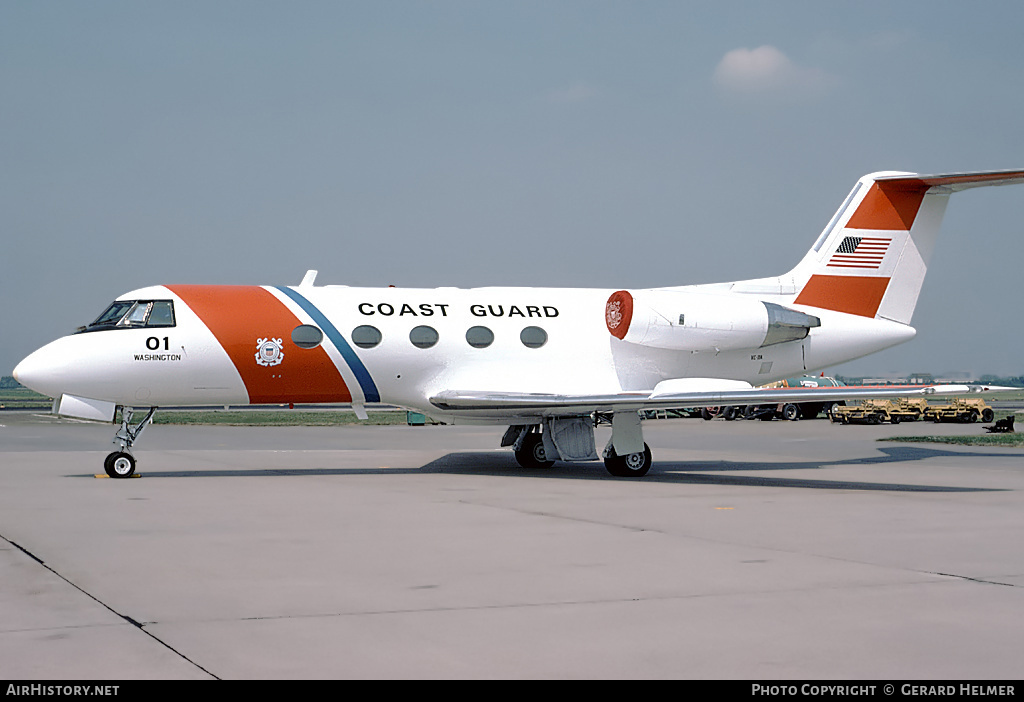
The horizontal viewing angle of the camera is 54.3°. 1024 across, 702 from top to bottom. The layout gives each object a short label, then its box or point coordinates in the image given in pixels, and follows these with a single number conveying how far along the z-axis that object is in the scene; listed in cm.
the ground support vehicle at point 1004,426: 3147
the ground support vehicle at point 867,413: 4081
